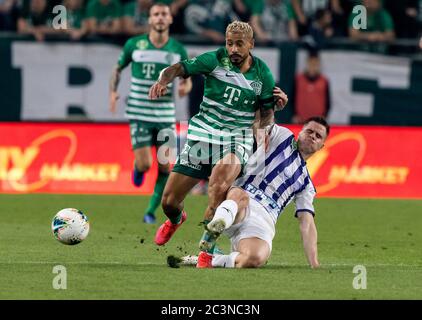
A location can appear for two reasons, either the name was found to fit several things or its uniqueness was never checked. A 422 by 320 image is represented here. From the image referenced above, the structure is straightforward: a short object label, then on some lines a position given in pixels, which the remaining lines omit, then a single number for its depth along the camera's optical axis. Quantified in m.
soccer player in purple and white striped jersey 9.73
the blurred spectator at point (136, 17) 19.25
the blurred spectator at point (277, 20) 20.34
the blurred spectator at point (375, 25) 19.90
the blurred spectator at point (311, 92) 19.14
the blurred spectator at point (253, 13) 19.66
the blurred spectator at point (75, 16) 19.33
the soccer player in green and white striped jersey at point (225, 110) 10.34
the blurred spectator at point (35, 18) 19.36
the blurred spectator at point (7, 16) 19.80
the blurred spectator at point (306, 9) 19.98
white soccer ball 10.26
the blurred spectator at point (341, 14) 20.28
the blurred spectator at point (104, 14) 19.59
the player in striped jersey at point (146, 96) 14.65
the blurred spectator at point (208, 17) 19.55
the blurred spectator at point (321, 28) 19.22
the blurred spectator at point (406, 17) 20.20
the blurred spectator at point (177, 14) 19.26
